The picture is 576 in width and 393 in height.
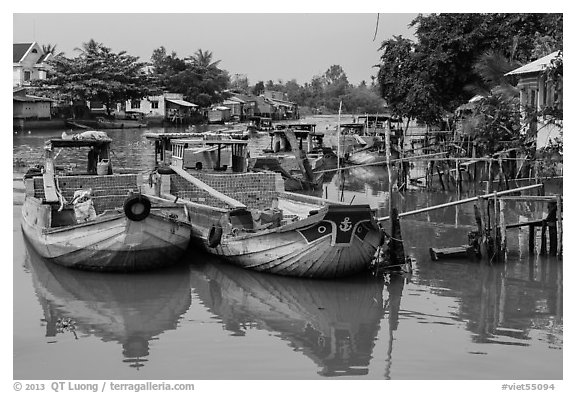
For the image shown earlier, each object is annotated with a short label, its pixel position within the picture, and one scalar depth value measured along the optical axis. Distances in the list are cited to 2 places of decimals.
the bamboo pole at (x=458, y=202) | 13.12
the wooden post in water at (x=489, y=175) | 19.63
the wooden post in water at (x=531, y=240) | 13.83
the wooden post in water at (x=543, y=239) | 13.35
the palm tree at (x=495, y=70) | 25.34
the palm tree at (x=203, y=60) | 69.75
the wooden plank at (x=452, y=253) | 13.54
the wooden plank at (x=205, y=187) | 14.03
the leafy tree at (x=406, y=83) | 30.83
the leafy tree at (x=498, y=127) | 21.69
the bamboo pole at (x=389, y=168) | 12.71
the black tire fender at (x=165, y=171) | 16.13
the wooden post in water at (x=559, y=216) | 13.01
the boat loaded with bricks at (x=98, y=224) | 12.03
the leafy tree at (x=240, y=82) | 103.63
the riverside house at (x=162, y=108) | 62.56
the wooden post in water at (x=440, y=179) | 23.15
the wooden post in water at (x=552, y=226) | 13.28
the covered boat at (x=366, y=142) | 29.65
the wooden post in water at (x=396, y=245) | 12.55
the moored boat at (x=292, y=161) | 24.44
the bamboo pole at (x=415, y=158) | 19.62
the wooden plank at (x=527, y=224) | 13.45
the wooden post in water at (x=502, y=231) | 13.13
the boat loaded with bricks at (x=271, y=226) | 11.54
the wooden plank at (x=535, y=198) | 13.15
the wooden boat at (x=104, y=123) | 51.43
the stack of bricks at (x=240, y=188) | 16.35
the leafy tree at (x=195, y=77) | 68.19
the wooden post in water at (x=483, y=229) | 13.02
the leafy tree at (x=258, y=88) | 96.46
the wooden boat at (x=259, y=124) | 48.22
